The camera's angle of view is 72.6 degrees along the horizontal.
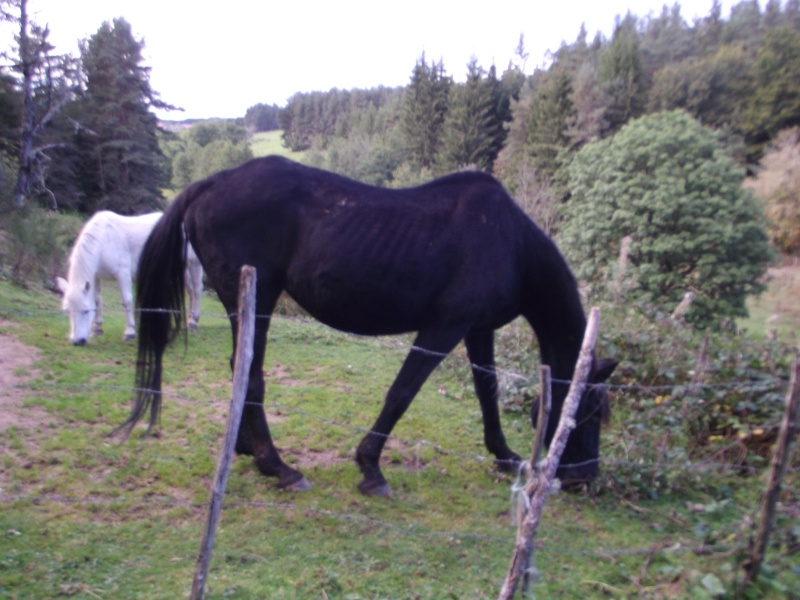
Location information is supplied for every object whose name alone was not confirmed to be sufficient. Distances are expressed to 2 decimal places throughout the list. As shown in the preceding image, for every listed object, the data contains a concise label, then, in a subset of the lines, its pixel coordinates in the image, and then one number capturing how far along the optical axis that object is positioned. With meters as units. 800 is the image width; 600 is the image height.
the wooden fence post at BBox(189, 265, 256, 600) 2.12
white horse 6.39
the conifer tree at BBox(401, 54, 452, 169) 46.16
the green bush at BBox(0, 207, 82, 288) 10.17
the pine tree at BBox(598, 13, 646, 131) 42.62
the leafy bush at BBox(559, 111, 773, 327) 21.72
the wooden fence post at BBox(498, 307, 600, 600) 2.20
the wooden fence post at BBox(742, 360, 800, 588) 2.47
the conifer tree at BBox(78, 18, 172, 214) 22.94
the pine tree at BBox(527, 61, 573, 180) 38.38
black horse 3.52
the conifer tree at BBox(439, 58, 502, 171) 43.09
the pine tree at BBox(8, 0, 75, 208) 16.55
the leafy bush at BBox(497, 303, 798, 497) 4.02
